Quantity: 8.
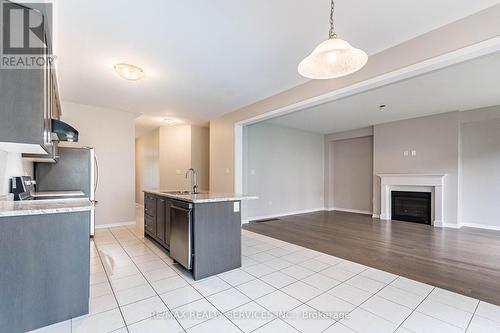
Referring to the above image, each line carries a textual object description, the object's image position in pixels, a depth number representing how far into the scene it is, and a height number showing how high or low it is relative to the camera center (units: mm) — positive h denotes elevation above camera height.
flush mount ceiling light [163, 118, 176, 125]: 6230 +1294
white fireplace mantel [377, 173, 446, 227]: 5488 -510
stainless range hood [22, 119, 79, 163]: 2424 +382
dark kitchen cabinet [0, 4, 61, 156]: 1583 +443
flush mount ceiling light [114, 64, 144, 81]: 3125 +1329
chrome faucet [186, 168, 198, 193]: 3441 -285
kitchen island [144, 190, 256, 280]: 2617 -774
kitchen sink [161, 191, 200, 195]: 3652 -396
